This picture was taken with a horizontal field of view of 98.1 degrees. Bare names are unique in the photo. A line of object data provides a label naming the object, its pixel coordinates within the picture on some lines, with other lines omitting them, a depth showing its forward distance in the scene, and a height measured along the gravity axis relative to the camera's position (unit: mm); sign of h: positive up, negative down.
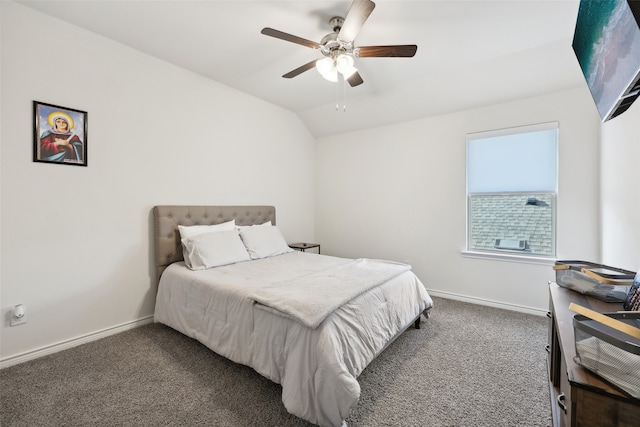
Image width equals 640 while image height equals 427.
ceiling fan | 1888 +1263
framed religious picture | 2230 +635
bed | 1523 -701
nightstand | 4207 -546
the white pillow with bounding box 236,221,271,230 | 3445 -192
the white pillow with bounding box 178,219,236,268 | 2871 -211
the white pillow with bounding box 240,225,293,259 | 3260 -380
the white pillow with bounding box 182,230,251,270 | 2744 -407
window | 3072 +251
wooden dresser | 741 -527
